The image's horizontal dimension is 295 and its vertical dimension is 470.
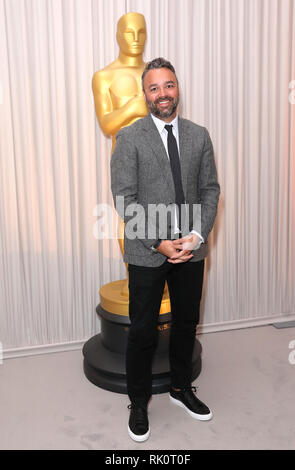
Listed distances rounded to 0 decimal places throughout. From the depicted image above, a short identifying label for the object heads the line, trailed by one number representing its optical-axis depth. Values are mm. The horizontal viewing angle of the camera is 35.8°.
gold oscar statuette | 2149
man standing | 1736
